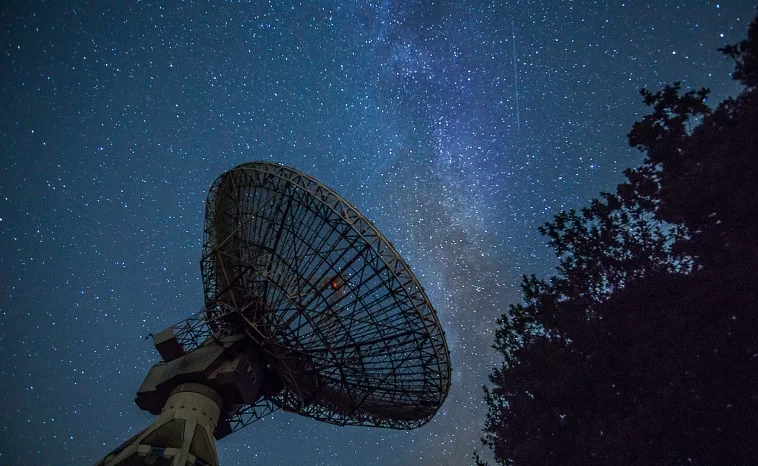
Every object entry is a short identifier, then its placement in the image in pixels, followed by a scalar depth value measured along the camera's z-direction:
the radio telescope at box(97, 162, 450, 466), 12.34
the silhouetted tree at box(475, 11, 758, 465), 10.02
